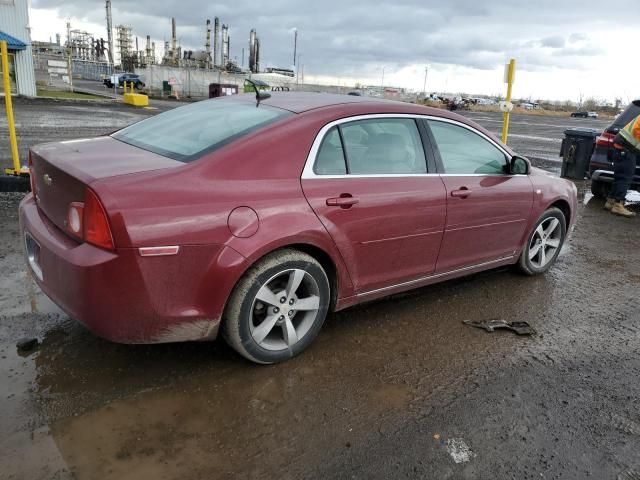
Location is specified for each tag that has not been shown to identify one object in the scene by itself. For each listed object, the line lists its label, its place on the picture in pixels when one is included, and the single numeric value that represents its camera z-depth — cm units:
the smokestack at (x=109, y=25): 9175
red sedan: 259
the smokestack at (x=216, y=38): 8041
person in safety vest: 743
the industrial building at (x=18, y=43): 2492
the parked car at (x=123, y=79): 4790
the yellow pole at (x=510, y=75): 1005
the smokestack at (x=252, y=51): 8456
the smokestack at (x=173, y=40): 7480
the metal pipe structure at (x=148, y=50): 9081
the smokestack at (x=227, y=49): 8569
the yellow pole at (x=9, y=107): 649
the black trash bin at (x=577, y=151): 1073
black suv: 841
